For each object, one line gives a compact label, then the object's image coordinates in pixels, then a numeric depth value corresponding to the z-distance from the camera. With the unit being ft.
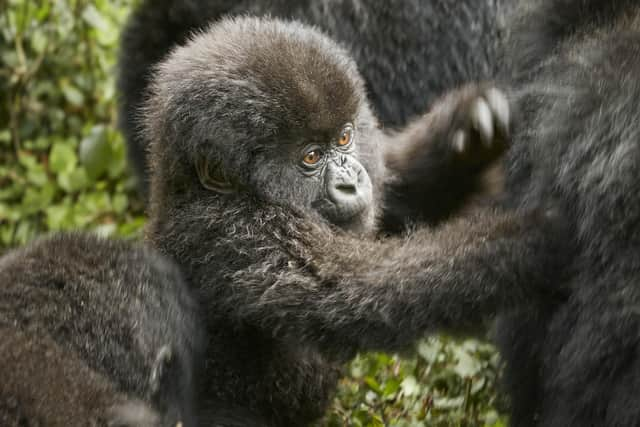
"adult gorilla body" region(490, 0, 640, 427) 14.60
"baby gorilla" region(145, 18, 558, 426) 14.94
